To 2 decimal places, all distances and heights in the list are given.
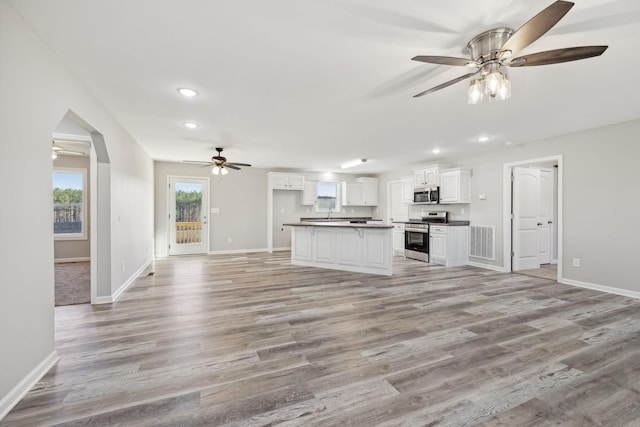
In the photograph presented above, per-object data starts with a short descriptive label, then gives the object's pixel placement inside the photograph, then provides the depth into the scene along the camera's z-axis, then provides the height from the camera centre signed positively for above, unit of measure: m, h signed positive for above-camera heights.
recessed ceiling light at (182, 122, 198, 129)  4.02 +1.27
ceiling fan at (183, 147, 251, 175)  5.55 +1.00
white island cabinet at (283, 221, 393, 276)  5.24 -0.72
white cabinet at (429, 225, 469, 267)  6.08 -0.73
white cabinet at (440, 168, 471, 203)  6.18 +0.60
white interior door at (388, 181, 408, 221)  8.15 +0.24
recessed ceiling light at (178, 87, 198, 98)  2.88 +1.26
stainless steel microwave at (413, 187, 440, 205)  6.62 +0.41
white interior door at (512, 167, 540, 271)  5.57 -0.10
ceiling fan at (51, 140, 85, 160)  5.46 +1.27
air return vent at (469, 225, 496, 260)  5.79 -0.63
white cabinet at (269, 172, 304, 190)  7.98 +0.89
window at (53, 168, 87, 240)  6.54 +0.18
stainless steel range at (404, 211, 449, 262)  6.54 -0.57
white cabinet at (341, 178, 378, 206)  8.95 +0.64
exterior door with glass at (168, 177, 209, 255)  7.35 -0.13
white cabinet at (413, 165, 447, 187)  6.59 +0.90
